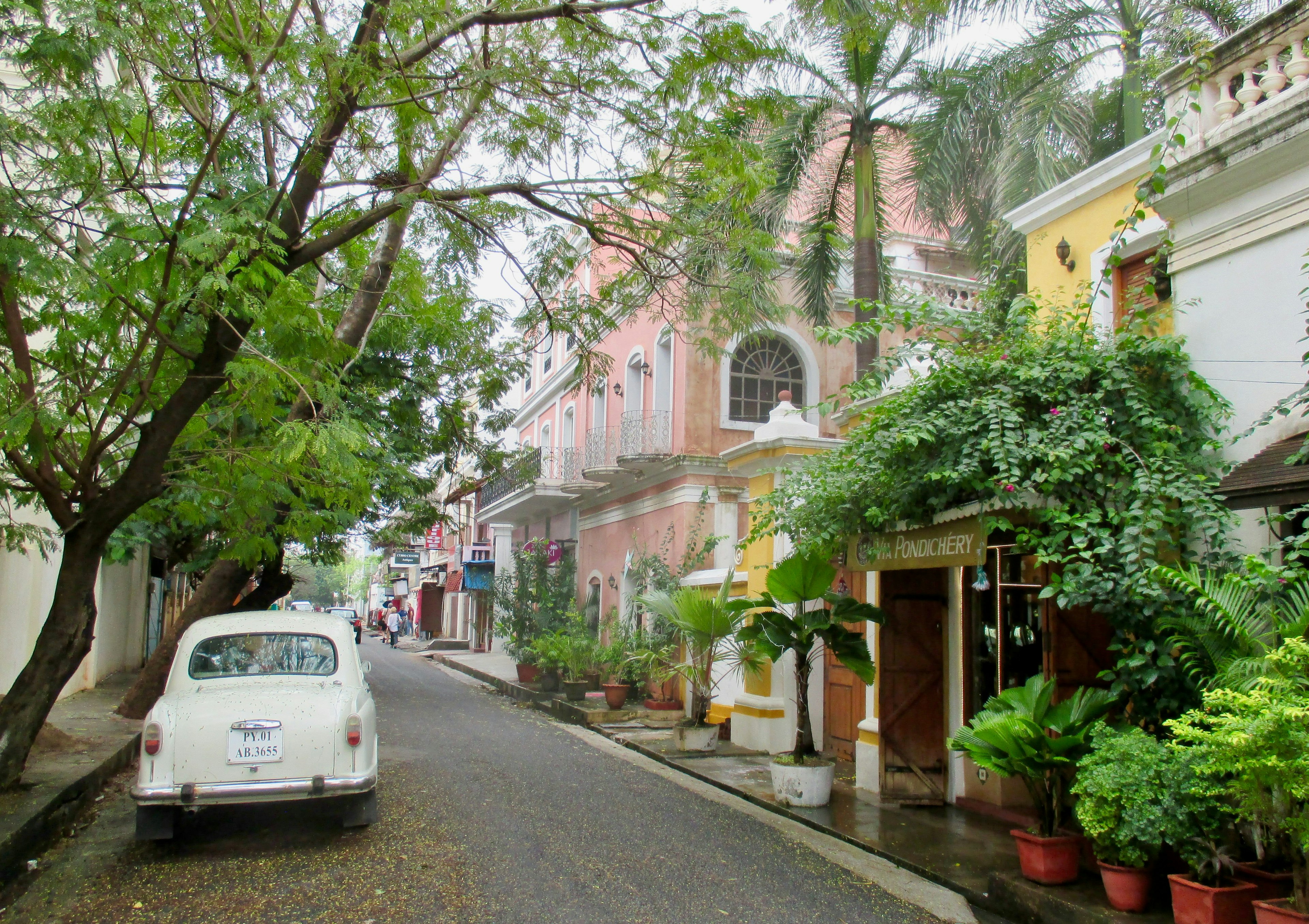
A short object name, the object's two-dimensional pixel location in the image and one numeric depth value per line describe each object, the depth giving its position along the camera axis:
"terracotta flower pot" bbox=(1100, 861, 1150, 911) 5.38
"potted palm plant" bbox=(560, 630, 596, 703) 16.89
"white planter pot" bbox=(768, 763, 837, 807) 8.61
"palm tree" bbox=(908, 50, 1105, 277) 12.31
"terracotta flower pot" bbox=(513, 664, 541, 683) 19.45
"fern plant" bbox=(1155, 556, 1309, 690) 5.12
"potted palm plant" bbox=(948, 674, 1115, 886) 5.96
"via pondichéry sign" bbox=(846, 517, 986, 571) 6.96
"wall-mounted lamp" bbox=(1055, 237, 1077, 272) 9.20
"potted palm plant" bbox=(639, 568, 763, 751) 10.96
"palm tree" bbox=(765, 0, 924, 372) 13.56
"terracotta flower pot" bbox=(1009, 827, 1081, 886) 5.95
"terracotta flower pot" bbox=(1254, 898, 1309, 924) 4.39
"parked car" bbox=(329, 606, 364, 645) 39.72
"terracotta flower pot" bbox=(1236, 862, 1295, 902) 4.90
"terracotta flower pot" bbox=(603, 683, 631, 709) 15.59
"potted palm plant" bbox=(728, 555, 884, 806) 8.62
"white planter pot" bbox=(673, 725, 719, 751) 11.79
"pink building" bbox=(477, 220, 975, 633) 17.09
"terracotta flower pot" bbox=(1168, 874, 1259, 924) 4.86
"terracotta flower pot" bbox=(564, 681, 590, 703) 16.81
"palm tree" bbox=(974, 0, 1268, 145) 12.16
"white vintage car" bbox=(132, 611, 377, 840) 6.57
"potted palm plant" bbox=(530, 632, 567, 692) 17.25
